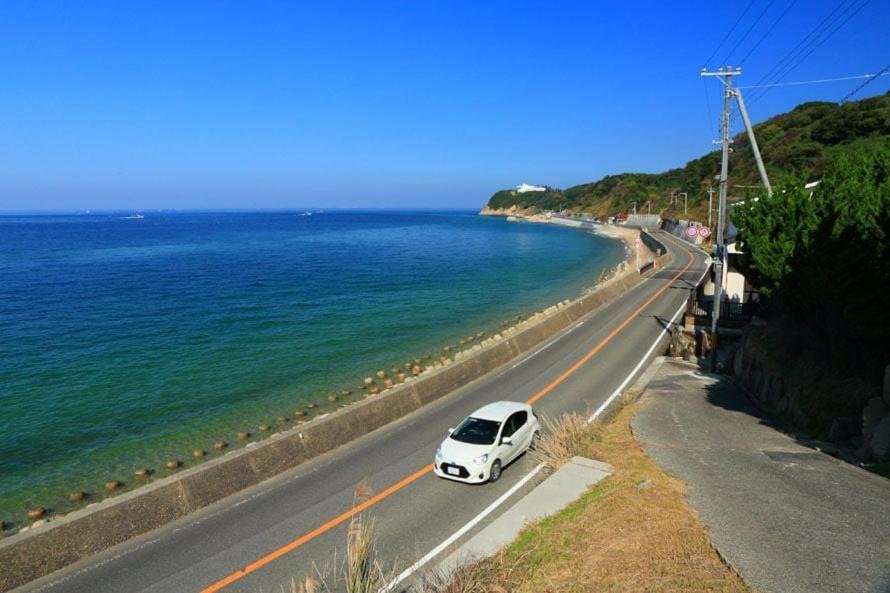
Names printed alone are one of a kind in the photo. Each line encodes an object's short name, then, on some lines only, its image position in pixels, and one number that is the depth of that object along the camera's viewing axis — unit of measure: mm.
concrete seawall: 9547
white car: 12859
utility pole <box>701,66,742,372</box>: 21594
